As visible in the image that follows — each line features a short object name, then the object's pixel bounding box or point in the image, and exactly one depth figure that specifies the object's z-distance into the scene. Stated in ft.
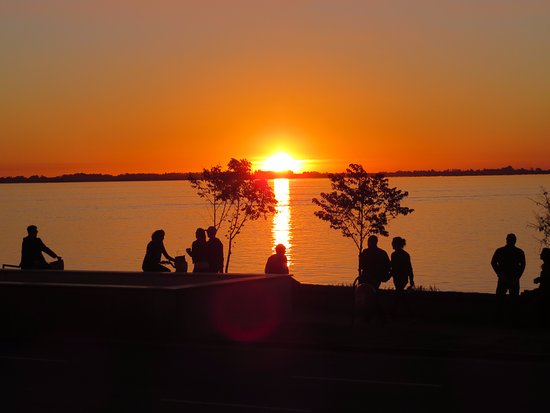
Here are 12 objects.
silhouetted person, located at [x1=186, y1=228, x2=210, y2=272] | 69.56
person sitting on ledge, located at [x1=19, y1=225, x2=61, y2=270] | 71.87
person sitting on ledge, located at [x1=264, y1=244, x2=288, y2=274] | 69.56
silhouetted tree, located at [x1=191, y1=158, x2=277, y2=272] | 179.63
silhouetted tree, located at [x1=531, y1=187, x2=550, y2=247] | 148.95
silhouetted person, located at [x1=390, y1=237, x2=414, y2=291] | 64.23
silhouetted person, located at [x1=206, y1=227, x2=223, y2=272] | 70.18
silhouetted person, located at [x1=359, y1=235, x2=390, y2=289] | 61.57
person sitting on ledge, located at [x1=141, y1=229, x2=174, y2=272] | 69.05
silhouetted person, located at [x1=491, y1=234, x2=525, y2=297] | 63.93
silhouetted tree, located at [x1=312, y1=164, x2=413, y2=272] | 168.04
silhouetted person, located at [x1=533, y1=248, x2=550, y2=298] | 61.87
